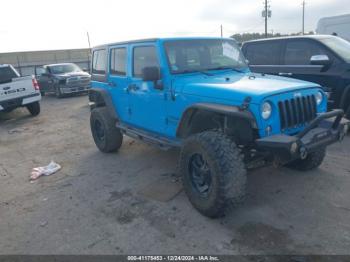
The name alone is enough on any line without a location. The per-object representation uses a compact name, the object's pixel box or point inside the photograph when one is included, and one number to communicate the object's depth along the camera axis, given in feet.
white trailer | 37.87
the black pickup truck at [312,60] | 19.60
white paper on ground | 17.60
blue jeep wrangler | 10.81
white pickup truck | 32.14
